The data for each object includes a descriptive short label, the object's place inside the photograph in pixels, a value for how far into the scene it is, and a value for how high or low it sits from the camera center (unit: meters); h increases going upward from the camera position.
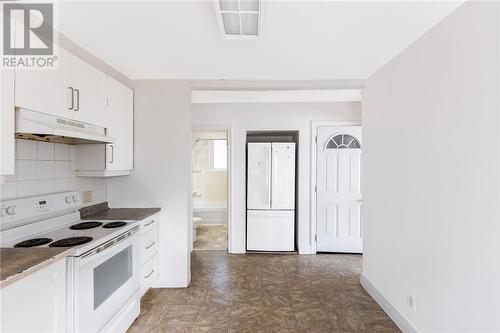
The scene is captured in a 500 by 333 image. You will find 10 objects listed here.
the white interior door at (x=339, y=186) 4.02 -0.26
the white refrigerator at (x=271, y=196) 4.05 -0.41
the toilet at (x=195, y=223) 4.76 -1.03
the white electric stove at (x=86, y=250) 1.65 -0.58
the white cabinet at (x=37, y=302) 1.22 -0.69
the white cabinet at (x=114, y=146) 2.45 +0.22
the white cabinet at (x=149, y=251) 2.59 -0.85
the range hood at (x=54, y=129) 1.57 +0.28
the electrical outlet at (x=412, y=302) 2.04 -1.05
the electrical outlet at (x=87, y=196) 2.58 -0.27
